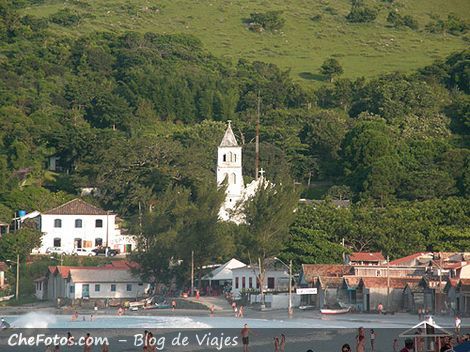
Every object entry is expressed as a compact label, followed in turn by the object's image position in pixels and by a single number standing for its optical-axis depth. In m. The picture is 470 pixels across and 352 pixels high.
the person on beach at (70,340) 65.81
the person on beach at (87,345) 60.72
